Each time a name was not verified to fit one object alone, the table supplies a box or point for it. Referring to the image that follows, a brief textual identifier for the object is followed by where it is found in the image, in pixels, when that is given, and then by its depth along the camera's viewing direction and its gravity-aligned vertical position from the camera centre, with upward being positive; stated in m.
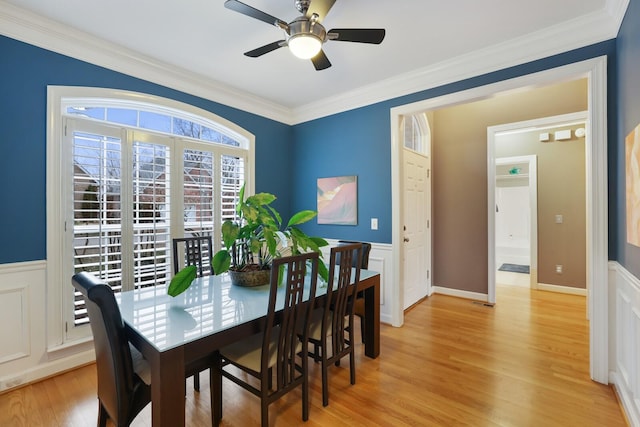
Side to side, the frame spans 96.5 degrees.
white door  3.72 -0.19
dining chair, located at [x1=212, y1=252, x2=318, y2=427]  1.63 -0.84
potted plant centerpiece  2.02 -0.21
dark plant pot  2.19 -0.49
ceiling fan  1.79 +1.20
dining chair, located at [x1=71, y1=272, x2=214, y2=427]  1.32 -0.72
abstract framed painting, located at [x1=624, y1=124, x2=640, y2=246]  1.60 +0.17
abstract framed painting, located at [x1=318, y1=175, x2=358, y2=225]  3.74 +0.18
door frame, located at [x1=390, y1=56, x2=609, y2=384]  2.18 +0.07
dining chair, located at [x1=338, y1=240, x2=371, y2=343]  2.77 -0.84
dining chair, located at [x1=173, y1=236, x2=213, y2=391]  2.60 -0.35
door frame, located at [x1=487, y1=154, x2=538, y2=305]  3.99 +0.10
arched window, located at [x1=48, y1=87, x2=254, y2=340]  2.45 +0.32
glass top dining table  1.31 -0.59
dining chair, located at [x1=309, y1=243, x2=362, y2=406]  1.99 -0.80
